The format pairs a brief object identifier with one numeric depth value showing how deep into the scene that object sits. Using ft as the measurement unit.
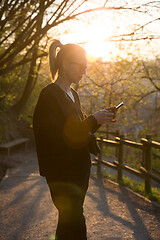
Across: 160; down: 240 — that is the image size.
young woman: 6.53
